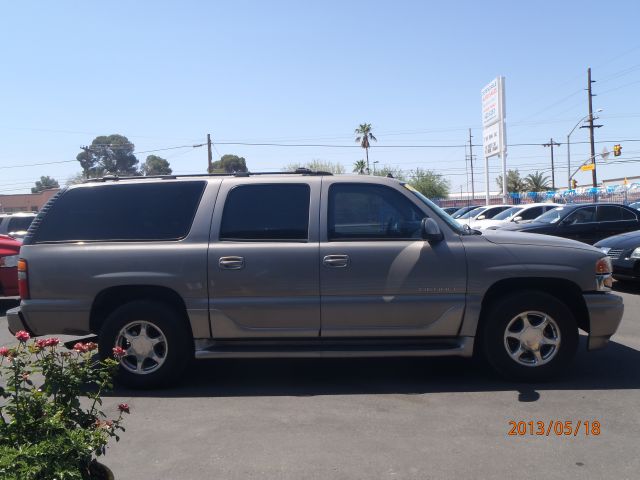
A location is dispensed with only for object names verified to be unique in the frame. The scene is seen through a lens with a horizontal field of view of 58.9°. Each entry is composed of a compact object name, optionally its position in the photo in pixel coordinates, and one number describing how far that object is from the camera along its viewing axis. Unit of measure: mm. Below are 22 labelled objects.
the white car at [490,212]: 23633
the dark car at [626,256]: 9734
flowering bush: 2393
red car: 9555
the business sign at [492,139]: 31469
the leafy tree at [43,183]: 75475
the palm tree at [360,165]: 59131
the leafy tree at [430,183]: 67812
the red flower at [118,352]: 3008
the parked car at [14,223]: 17266
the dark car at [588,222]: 14164
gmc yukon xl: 5113
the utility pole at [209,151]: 41781
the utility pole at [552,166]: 70500
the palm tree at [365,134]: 61653
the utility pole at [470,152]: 78600
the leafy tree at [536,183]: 75938
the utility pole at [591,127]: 40469
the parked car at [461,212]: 30800
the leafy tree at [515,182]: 77438
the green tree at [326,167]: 52688
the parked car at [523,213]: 18109
